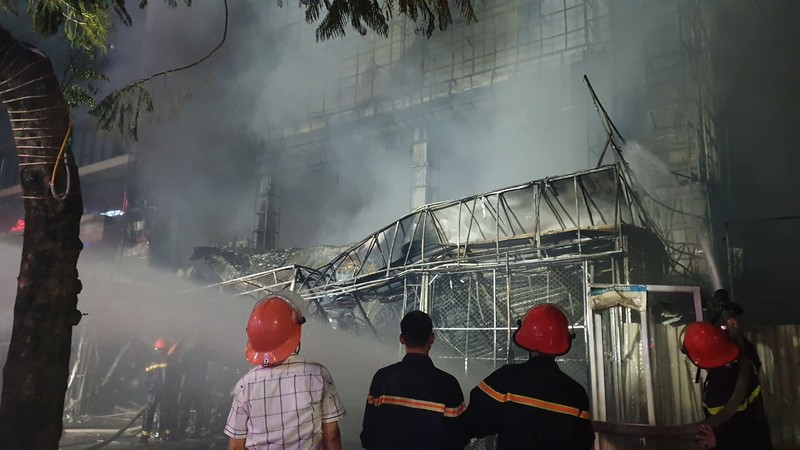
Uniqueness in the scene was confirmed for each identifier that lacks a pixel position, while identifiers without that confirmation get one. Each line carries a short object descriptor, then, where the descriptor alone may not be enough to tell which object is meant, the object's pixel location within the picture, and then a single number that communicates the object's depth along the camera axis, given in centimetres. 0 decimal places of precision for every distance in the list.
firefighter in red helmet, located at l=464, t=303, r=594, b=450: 250
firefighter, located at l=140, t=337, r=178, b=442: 904
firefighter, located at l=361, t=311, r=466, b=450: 261
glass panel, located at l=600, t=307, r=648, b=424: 523
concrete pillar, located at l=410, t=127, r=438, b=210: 1681
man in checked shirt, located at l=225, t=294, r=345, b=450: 245
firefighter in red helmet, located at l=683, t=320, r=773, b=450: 338
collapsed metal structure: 808
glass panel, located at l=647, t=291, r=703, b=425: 530
